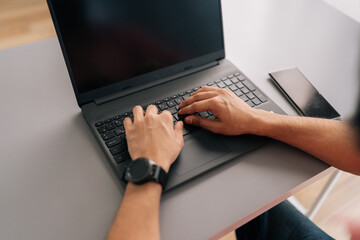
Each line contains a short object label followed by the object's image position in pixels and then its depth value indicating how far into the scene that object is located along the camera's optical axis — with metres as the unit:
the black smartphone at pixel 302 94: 0.84
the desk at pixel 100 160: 0.64
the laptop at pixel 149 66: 0.74
